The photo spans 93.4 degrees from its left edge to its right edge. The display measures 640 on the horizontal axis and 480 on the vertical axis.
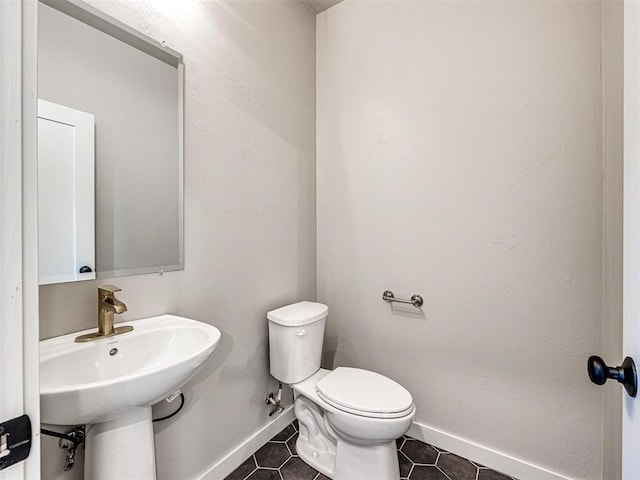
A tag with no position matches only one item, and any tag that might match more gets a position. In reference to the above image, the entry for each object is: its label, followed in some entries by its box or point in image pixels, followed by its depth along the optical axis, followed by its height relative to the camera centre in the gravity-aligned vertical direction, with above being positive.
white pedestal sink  0.73 -0.40
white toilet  1.27 -0.74
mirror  0.93 +0.32
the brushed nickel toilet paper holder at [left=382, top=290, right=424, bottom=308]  1.66 -0.35
